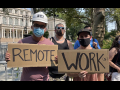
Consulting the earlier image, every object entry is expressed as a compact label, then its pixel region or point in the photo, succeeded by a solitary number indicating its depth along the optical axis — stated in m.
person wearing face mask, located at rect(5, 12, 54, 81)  1.97
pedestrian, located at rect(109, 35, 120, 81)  2.30
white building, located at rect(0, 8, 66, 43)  47.02
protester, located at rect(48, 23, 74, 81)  2.71
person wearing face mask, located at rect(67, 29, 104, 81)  2.02
